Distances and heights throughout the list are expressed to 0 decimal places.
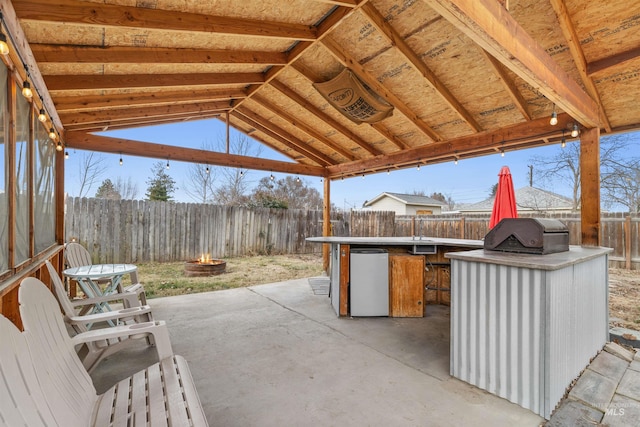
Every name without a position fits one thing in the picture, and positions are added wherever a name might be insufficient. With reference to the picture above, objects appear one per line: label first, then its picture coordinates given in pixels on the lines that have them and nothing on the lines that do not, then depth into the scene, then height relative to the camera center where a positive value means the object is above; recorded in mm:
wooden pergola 2344 +1554
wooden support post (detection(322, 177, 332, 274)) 7445 -138
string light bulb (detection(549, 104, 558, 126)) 3173 +1036
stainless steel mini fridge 4180 -951
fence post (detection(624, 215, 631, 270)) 6785 -556
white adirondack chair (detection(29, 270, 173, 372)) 1795 -787
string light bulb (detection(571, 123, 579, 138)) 3475 +995
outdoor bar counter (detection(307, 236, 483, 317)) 4172 -837
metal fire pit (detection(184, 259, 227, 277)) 6723 -1248
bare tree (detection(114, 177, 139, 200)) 16250 +1366
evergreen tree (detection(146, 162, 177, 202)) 14562 +1442
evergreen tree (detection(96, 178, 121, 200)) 15206 +1130
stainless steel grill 2627 -184
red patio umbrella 3895 +226
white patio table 3203 -688
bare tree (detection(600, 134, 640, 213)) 10633 +1406
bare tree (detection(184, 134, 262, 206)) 14609 +1568
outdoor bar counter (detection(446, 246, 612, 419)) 2111 -824
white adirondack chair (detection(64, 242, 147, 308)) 3641 -665
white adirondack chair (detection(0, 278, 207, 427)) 1021 -775
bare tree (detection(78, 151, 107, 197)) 12688 +1814
